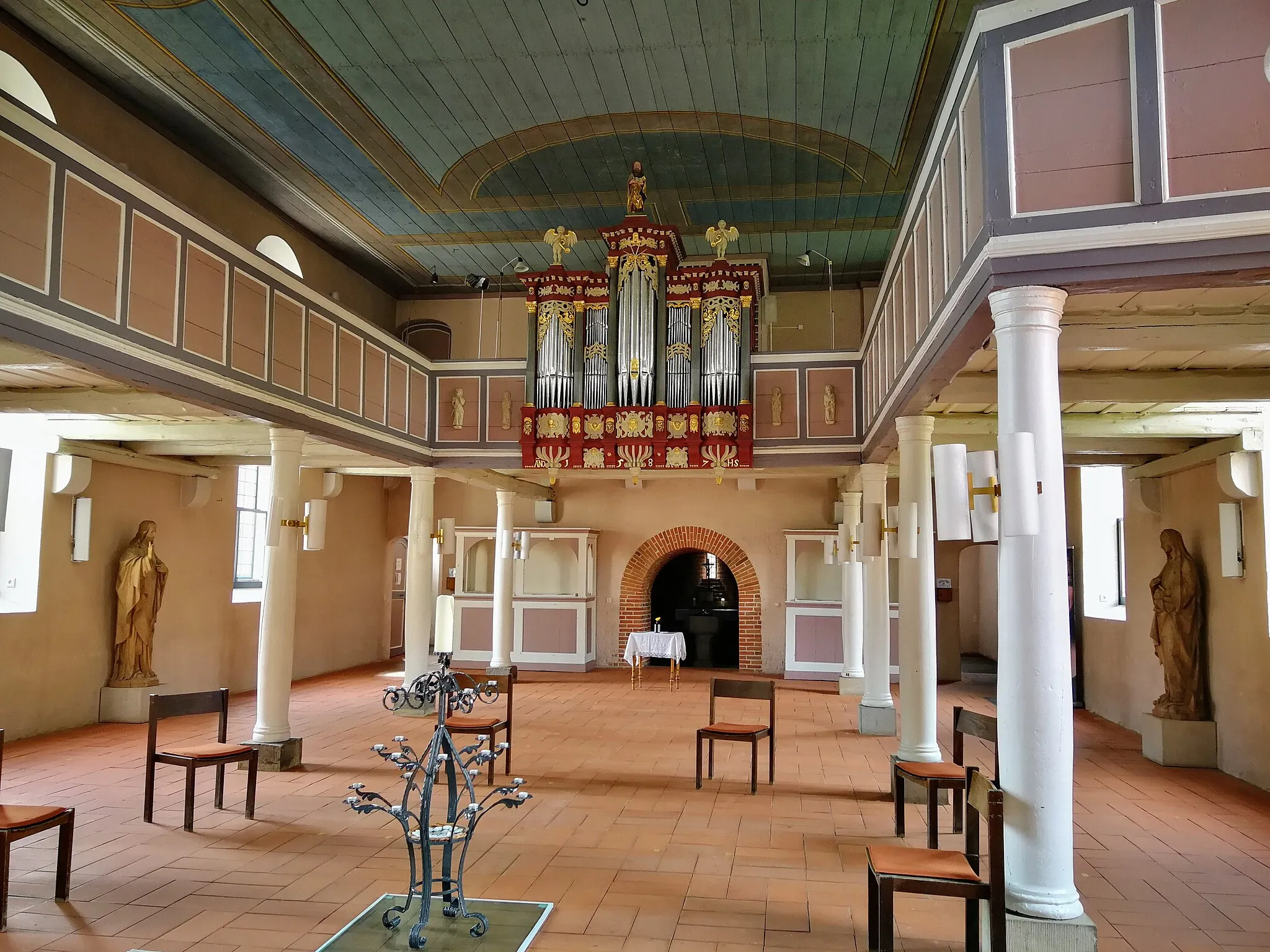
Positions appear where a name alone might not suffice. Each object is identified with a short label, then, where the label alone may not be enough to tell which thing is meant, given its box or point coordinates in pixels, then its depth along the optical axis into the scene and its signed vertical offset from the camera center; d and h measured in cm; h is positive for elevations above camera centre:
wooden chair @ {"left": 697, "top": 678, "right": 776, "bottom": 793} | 735 -135
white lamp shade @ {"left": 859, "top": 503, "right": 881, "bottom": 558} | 884 +27
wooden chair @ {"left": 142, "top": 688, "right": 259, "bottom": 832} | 621 -135
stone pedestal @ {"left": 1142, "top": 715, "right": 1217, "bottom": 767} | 864 -166
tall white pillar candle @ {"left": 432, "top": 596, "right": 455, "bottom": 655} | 493 -38
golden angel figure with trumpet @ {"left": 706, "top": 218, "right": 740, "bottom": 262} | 1029 +352
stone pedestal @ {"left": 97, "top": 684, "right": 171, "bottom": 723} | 1060 -172
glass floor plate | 420 -175
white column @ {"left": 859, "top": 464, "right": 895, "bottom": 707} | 1019 -63
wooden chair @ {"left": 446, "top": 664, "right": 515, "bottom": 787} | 757 -136
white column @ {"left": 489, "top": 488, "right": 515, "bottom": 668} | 1427 -60
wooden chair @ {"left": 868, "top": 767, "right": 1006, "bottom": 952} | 374 -133
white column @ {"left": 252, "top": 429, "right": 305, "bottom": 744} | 825 -46
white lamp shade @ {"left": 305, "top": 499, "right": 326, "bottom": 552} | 841 +27
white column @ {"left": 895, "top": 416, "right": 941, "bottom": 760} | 734 -38
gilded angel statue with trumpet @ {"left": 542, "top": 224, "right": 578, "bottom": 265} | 1044 +353
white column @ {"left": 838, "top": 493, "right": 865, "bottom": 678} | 1259 -53
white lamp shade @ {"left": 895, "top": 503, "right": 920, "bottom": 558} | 720 +21
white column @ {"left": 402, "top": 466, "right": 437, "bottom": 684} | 1132 -16
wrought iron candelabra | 416 -113
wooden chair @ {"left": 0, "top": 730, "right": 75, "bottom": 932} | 454 -138
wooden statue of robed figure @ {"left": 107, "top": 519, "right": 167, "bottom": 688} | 1062 -65
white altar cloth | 1387 -128
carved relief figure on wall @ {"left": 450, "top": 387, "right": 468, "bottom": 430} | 1122 +175
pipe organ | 1046 +221
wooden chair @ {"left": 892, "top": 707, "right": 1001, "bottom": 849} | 553 -133
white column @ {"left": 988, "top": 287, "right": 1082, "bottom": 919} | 389 -38
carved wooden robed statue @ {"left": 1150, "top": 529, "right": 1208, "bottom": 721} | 877 -70
